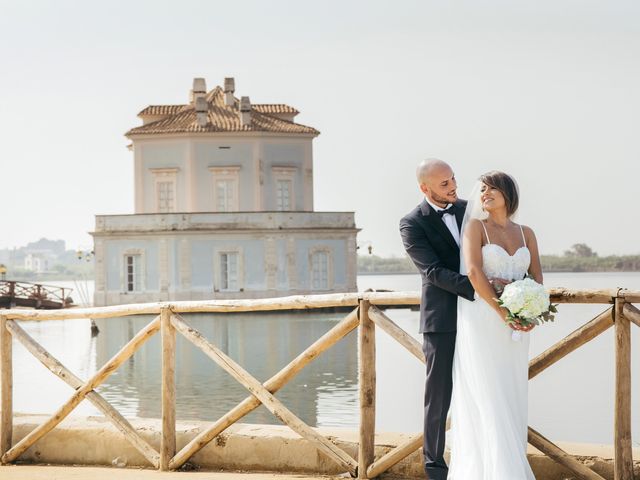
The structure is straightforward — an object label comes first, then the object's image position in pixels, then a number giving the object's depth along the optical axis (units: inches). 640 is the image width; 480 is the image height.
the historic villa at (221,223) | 1877.5
